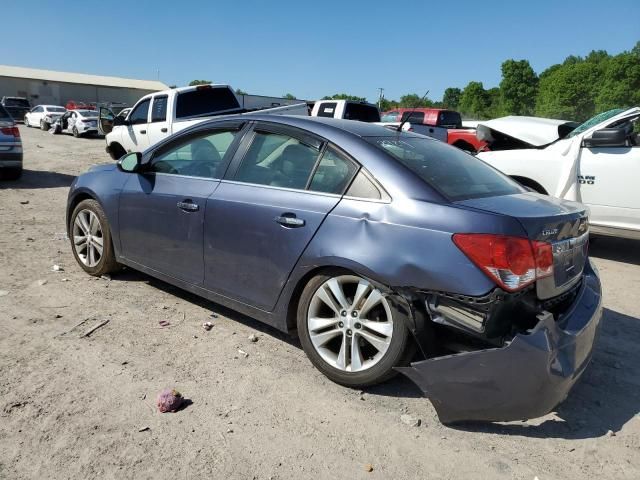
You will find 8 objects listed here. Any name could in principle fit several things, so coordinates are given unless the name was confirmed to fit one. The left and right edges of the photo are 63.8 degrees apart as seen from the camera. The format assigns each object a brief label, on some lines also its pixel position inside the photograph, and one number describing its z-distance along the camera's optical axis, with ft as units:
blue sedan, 8.45
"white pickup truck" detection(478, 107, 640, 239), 19.72
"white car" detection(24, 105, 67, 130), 92.48
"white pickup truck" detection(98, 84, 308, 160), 35.35
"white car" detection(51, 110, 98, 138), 81.25
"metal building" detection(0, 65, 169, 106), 199.21
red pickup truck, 61.98
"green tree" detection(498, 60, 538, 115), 239.30
